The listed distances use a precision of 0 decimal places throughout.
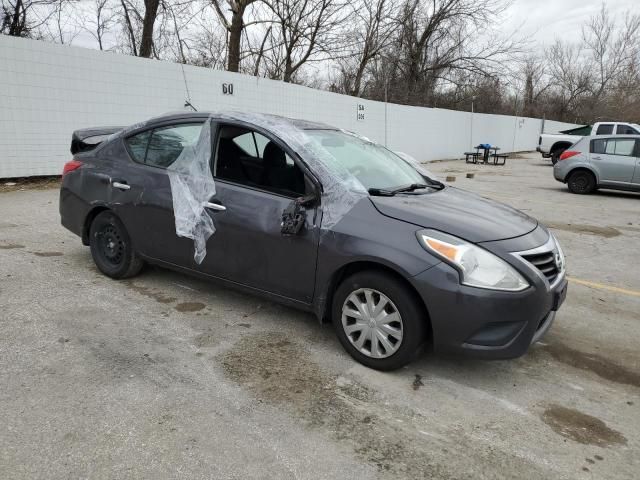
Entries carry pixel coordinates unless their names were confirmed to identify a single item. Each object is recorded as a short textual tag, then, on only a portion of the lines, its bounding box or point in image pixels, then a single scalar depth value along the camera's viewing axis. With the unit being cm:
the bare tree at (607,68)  4319
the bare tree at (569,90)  4491
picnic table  2198
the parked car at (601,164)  1139
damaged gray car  290
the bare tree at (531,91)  4279
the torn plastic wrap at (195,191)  383
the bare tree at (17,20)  1540
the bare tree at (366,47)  2512
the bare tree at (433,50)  2849
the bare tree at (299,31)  2125
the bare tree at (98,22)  2095
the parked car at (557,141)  2192
